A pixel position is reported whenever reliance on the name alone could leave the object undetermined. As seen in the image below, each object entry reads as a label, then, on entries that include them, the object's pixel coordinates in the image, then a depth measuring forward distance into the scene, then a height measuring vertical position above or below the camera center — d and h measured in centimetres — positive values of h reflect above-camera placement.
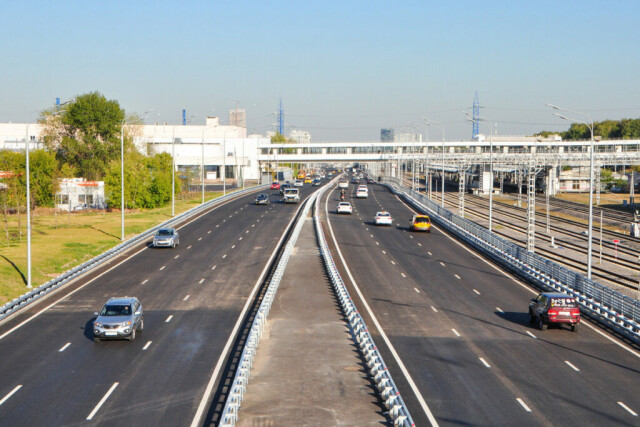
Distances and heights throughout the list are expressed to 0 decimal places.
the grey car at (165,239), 5297 -453
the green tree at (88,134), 11162 +731
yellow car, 6431 -392
